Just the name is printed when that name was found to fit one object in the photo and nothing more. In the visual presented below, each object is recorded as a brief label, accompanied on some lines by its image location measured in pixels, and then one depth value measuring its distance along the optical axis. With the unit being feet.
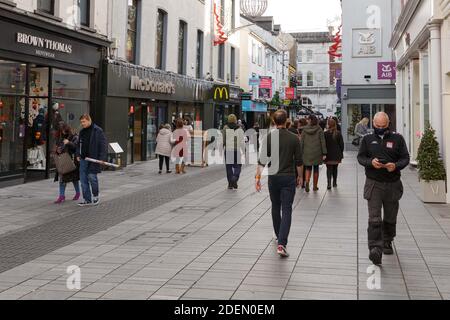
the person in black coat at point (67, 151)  34.45
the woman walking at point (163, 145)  54.03
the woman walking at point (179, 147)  54.85
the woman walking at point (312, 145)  40.82
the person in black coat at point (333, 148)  42.29
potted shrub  34.53
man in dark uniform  20.20
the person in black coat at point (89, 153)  33.68
